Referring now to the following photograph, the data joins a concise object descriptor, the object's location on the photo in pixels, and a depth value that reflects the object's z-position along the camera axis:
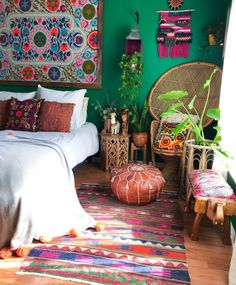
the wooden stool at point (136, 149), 3.62
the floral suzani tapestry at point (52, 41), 3.67
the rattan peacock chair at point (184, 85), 3.40
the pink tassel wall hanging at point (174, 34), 3.40
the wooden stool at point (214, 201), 1.93
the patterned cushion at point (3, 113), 3.25
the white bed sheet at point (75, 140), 2.75
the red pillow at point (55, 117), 3.14
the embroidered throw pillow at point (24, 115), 3.11
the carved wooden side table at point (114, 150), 3.41
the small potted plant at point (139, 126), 3.54
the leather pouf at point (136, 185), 2.51
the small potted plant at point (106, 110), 3.58
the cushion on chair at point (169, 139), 3.23
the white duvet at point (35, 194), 1.84
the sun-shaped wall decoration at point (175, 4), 3.38
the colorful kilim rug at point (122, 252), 1.69
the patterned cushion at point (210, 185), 1.99
